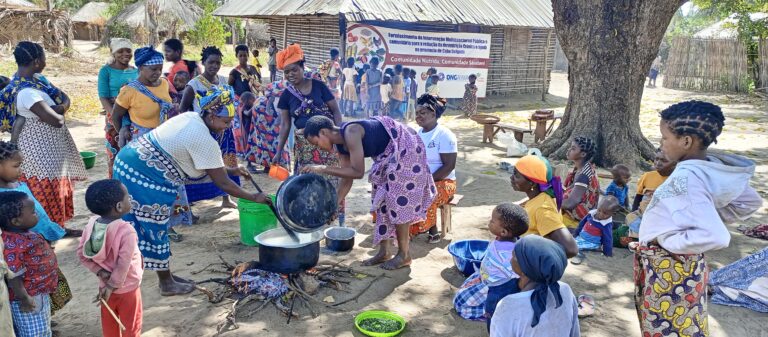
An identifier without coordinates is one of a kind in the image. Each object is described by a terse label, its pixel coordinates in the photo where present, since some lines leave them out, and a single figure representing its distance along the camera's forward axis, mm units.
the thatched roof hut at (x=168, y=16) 26812
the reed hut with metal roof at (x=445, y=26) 12766
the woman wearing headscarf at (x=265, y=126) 6887
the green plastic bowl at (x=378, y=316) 3481
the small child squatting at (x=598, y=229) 4680
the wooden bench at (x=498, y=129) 10008
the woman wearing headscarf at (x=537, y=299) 2232
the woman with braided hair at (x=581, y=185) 4867
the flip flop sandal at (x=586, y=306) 3752
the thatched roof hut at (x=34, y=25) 20938
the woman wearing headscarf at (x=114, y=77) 5301
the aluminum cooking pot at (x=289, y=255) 3793
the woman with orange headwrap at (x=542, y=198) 3182
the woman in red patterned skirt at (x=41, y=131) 4344
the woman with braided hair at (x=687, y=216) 2330
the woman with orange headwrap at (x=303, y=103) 5188
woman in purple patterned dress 3953
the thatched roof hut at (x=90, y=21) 34406
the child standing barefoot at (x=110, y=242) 2805
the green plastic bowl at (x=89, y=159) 7046
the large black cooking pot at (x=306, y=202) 3672
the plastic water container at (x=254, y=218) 4668
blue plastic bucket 4219
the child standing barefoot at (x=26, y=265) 2689
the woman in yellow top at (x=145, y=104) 4844
